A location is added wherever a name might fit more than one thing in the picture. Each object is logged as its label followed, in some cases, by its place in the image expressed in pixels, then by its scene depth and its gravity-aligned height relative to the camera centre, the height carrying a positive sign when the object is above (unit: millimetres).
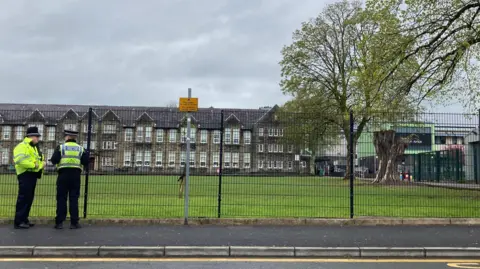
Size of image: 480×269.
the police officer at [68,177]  8875 -407
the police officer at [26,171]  8805 -288
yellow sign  9570 +1274
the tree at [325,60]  36469 +9448
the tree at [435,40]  16516 +4972
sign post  9562 +1166
